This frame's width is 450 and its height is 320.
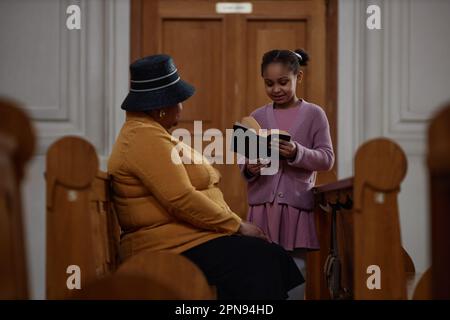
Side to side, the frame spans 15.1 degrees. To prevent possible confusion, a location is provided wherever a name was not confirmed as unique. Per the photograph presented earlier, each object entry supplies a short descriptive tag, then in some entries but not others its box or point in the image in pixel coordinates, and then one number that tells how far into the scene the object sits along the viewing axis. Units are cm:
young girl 692
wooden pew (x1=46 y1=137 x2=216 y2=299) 588
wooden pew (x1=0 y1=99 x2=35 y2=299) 520
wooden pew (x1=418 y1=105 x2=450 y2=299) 543
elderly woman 634
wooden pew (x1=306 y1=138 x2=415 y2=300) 600
